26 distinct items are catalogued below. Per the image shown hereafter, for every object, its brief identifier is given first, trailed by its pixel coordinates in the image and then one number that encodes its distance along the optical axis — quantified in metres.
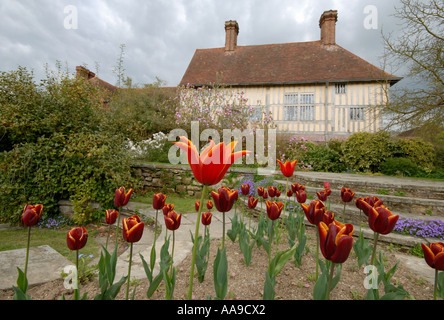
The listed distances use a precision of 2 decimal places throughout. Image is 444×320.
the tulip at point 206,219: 1.49
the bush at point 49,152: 3.22
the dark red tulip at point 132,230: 0.99
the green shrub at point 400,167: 6.05
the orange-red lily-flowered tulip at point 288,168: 1.97
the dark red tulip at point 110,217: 1.30
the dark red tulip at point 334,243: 0.75
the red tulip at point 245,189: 2.03
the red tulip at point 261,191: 1.99
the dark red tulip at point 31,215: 1.06
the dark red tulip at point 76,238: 1.00
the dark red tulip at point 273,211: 1.37
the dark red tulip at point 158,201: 1.44
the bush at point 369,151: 6.62
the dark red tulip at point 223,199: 1.26
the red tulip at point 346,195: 1.67
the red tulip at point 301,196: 1.79
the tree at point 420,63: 5.81
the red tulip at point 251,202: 1.82
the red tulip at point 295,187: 1.96
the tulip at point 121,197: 1.36
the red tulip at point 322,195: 1.83
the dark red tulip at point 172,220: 1.23
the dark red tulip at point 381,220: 0.98
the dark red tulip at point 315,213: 1.15
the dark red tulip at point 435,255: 0.91
